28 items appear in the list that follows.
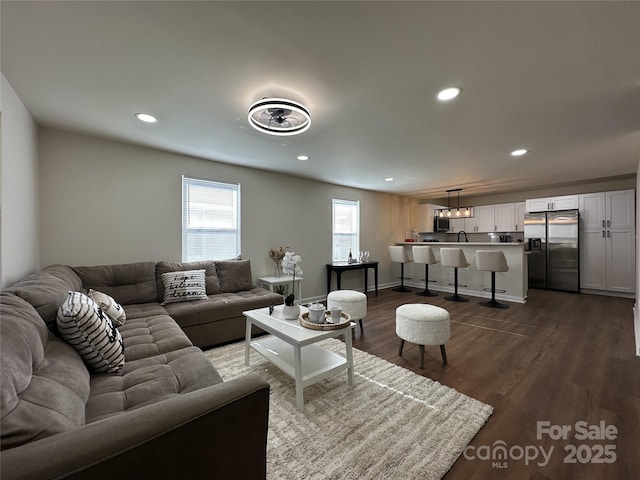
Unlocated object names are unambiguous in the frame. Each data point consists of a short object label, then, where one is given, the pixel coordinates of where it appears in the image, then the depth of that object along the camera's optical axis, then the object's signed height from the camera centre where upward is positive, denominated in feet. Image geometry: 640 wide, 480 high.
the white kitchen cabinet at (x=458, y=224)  24.51 +1.69
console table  16.52 -1.71
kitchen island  15.67 -2.35
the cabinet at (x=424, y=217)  23.22 +2.28
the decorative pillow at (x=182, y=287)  9.73 -1.72
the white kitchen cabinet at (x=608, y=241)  16.30 +0.01
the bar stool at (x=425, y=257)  17.70 -1.05
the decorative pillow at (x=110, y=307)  6.97 -1.80
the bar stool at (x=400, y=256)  19.03 -1.07
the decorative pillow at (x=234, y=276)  11.53 -1.53
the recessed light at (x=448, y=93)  6.47 +3.85
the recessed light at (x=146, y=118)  7.90 +3.93
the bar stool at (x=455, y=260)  15.98 -1.19
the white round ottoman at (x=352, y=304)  10.11 -2.45
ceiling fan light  6.46 +3.49
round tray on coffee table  6.72 -2.20
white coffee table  6.10 -3.23
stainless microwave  23.91 +1.69
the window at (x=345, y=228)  18.17 +0.99
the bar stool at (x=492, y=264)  14.38 -1.26
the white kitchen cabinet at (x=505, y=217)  21.80 +2.13
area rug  4.58 -3.97
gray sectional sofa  2.30 -1.91
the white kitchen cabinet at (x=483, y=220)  22.89 +1.95
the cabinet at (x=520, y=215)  21.30 +2.21
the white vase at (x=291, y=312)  7.66 -2.11
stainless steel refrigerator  17.90 -0.57
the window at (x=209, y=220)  11.94 +1.10
